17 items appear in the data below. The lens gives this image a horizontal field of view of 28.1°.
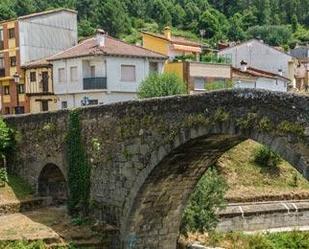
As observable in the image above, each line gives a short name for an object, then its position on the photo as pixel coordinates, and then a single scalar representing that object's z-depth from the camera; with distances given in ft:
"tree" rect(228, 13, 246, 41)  339.01
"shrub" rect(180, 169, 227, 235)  77.61
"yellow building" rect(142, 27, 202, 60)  163.02
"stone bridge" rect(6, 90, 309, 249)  51.13
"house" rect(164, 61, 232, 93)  144.66
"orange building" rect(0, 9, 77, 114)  156.04
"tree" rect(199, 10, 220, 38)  329.72
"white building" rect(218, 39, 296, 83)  195.00
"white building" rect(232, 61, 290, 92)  157.55
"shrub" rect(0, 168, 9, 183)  96.44
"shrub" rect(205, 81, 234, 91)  132.28
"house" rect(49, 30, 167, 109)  131.54
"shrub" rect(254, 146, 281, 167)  103.71
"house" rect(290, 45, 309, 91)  229.52
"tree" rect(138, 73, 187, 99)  114.21
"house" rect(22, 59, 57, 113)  146.72
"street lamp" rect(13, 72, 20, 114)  160.35
